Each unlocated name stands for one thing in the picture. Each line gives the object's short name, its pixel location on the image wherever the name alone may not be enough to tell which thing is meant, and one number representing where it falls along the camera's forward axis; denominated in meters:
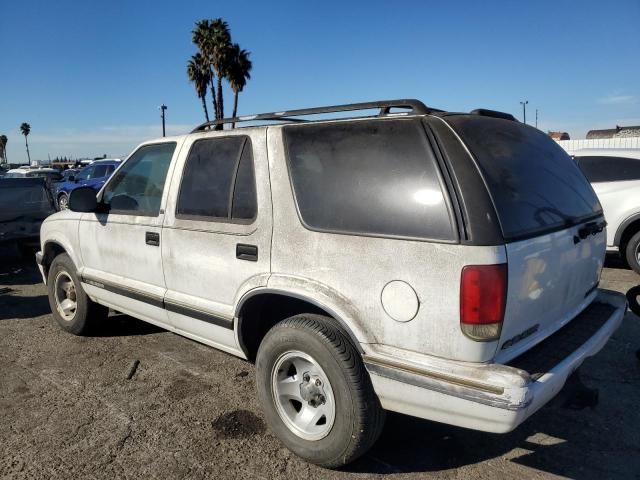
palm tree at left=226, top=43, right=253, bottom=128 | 33.81
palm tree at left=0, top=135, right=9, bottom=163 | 109.65
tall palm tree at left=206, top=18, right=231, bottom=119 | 33.22
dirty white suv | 2.18
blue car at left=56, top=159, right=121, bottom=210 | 16.73
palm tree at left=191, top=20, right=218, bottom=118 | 33.69
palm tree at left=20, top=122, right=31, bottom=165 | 95.50
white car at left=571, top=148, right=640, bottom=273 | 6.82
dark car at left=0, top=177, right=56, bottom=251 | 7.76
